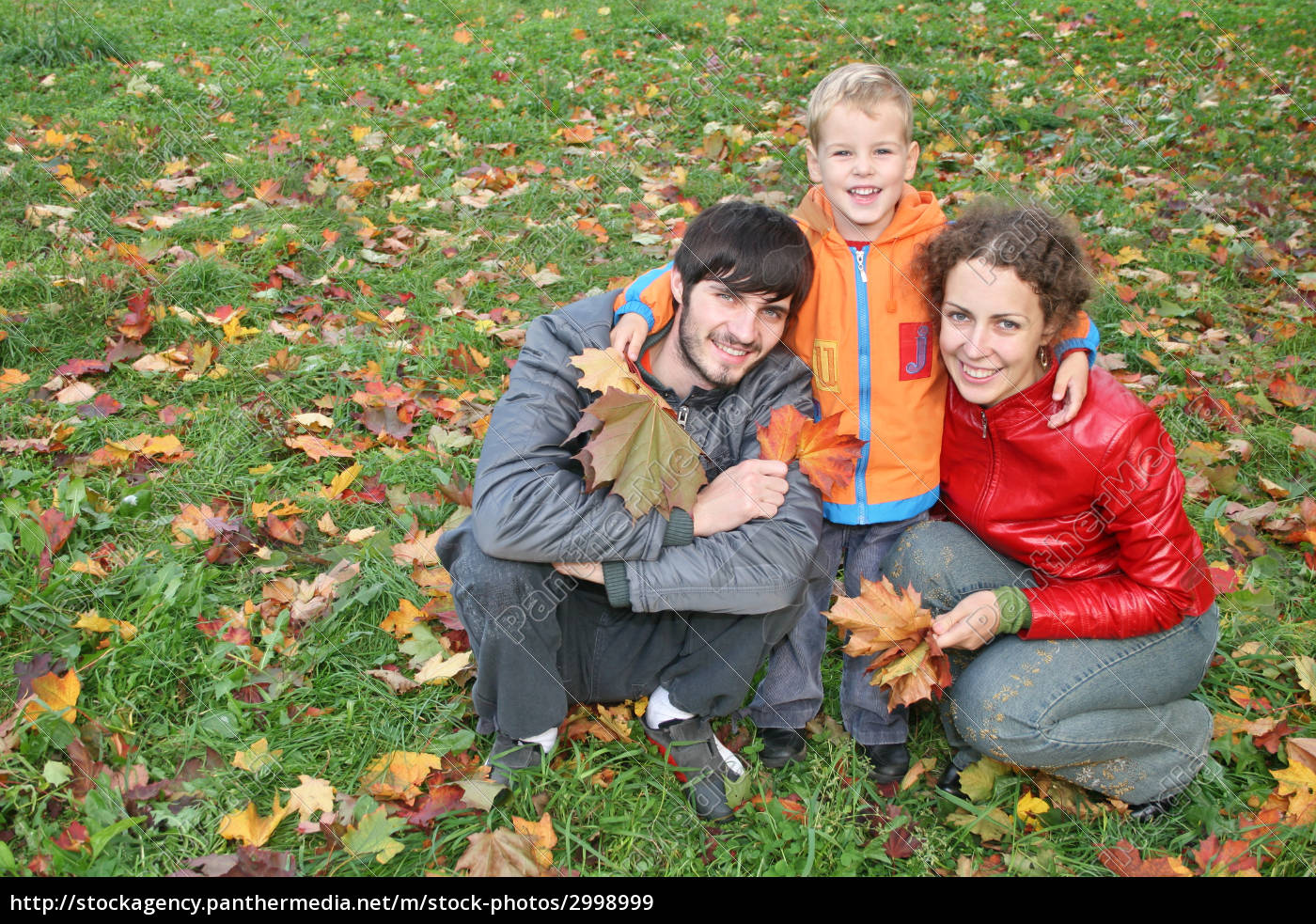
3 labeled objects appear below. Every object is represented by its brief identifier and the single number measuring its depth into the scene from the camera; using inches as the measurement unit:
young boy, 97.6
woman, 87.6
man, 86.6
